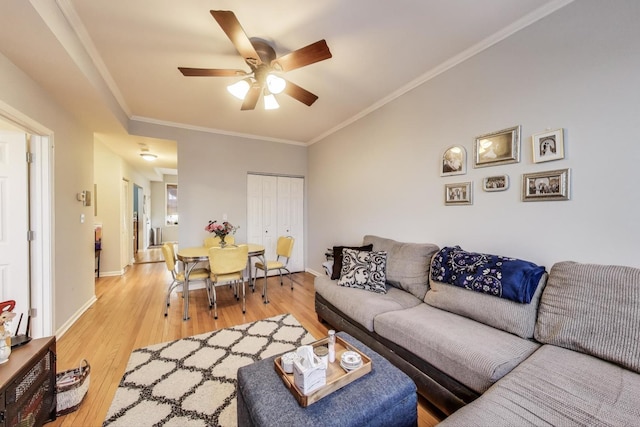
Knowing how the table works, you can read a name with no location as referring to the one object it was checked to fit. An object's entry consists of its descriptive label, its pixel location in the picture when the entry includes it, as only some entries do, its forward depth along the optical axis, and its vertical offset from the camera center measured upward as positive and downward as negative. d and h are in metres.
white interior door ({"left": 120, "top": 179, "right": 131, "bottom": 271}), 5.00 -0.30
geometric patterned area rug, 1.53 -1.24
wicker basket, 1.56 -1.13
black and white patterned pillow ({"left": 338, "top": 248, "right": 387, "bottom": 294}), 2.48 -0.61
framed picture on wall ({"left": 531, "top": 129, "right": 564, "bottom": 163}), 1.69 +0.47
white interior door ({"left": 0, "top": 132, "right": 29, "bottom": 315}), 2.12 -0.05
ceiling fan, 1.63 +1.17
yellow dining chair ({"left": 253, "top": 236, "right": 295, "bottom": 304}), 3.73 -0.63
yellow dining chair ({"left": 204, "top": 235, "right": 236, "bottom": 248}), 3.88 -0.44
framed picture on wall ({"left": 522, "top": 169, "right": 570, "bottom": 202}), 1.68 +0.19
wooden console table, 1.19 -0.92
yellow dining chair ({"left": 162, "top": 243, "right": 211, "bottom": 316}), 3.14 -0.77
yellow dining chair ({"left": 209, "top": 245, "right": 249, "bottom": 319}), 2.93 -0.61
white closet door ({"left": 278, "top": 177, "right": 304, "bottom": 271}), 4.86 -0.01
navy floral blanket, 1.62 -0.45
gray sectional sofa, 1.00 -0.78
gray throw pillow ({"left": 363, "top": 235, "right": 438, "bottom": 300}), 2.32 -0.53
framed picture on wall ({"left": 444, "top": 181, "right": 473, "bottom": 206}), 2.25 +0.18
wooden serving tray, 1.11 -0.83
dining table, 2.91 -0.53
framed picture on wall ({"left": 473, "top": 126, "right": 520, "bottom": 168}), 1.93 +0.54
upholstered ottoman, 1.04 -0.86
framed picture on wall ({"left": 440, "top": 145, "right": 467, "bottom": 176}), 2.29 +0.49
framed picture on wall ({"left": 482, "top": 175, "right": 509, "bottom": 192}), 1.99 +0.24
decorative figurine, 1.30 -0.66
